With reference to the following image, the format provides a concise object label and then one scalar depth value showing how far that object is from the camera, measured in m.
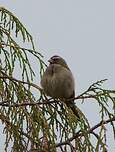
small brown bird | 10.30
